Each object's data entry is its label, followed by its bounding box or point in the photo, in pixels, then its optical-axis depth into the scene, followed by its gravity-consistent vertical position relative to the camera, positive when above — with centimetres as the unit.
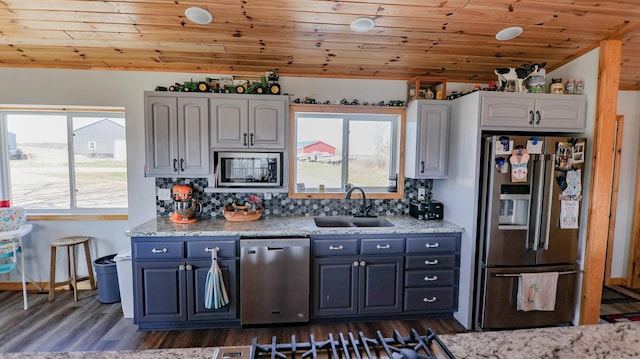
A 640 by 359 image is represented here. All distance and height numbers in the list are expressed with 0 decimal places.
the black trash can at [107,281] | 297 -126
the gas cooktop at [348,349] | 93 -61
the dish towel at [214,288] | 249 -109
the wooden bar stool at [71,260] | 301 -110
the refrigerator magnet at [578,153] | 254 +10
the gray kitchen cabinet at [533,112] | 257 +45
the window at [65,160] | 326 -7
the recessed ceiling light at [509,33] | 238 +106
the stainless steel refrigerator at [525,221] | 251 -49
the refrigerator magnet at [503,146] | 248 +14
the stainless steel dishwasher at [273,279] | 257 -105
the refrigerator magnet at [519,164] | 249 +0
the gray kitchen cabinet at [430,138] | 301 +24
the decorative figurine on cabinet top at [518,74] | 263 +80
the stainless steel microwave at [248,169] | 295 -11
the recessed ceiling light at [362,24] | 224 +104
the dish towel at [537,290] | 259 -110
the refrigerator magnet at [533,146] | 250 +15
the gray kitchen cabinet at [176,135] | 280 +20
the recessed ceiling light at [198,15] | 211 +103
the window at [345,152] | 332 +9
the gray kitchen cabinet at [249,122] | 286 +34
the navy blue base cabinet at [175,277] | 253 -103
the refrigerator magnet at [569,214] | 259 -43
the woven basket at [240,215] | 293 -56
